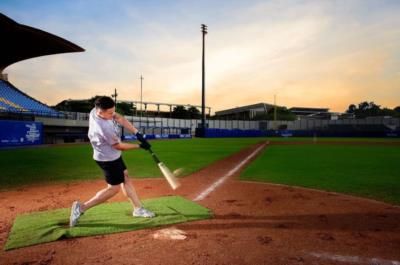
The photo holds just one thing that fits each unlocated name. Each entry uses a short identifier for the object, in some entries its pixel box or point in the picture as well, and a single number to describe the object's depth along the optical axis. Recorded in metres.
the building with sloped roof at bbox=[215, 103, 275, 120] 100.19
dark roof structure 31.61
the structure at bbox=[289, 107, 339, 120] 106.88
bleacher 34.56
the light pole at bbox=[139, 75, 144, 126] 71.89
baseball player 4.66
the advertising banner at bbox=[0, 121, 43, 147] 24.27
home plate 4.29
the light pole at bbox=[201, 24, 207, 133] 55.96
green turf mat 4.35
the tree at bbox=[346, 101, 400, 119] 82.40
